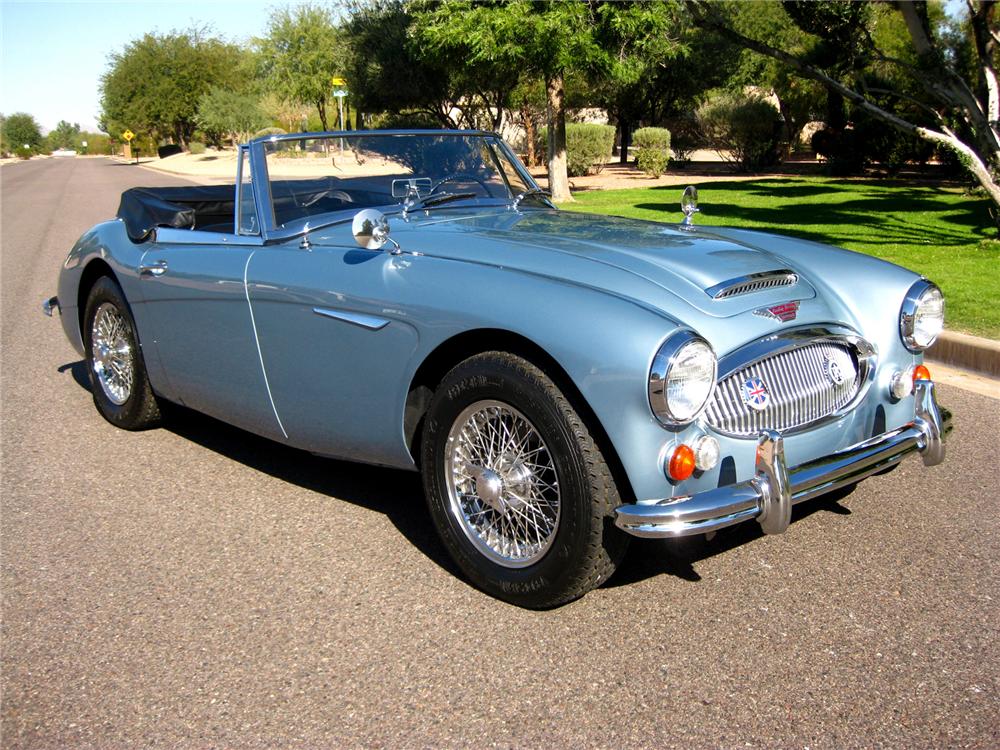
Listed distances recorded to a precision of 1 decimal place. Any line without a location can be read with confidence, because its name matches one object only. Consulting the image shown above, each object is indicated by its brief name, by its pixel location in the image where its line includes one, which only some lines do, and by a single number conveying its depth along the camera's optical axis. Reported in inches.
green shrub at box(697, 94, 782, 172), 999.6
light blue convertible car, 107.1
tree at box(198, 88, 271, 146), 2192.4
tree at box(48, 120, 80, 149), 7746.1
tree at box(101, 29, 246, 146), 2714.1
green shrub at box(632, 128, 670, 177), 973.8
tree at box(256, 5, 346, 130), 1587.1
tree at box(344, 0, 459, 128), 884.6
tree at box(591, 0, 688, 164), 565.0
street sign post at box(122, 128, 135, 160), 2610.7
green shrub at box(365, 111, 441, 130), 1015.0
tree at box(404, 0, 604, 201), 567.8
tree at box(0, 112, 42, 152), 6063.0
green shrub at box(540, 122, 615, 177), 1016.2
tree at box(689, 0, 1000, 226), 394.3
